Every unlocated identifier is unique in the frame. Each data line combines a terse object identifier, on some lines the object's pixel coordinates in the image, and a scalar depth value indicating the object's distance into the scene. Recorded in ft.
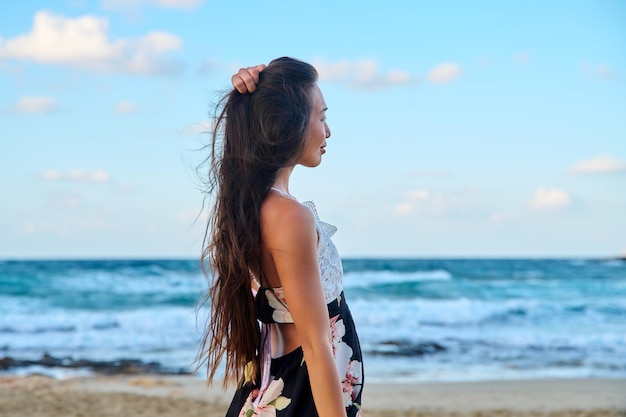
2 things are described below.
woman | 5.01
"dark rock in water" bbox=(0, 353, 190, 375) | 26.45
